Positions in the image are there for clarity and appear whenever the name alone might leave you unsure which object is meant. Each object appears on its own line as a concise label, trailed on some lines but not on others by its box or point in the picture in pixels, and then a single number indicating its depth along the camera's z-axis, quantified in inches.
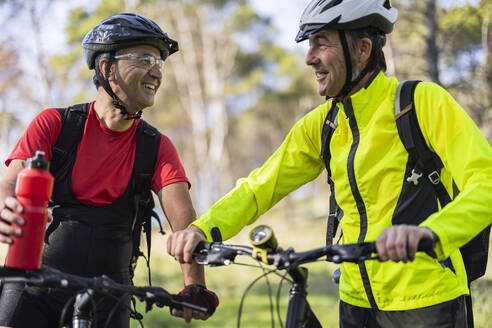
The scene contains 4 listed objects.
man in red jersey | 126.0
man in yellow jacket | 97.7
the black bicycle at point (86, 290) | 81.1
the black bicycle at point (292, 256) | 84.3
